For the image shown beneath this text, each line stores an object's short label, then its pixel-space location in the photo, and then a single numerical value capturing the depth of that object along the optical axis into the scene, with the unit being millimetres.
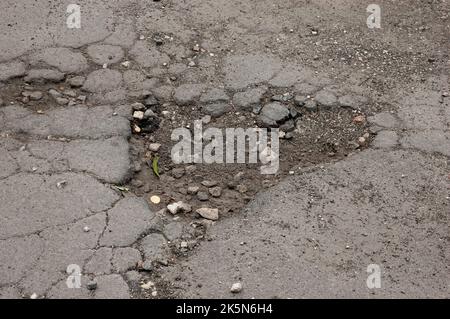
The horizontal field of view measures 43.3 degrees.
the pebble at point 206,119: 3689
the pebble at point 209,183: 3346
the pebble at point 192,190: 3297
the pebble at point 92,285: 2791
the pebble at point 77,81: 3855
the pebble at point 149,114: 3660
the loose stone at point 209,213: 3156
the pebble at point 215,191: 3289
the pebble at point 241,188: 3320
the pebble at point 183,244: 2998
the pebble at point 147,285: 2819
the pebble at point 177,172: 3392
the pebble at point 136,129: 3604
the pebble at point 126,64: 4021
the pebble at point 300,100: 3799
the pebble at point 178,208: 3160
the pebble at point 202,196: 3262
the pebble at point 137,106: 3699
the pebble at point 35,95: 3760
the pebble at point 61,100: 3742
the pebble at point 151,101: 3750
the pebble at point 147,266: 2878
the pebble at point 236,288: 2809
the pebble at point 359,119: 3717
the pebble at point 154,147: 3516
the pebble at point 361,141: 3600
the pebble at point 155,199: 3229
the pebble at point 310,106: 3773
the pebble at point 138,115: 3639
